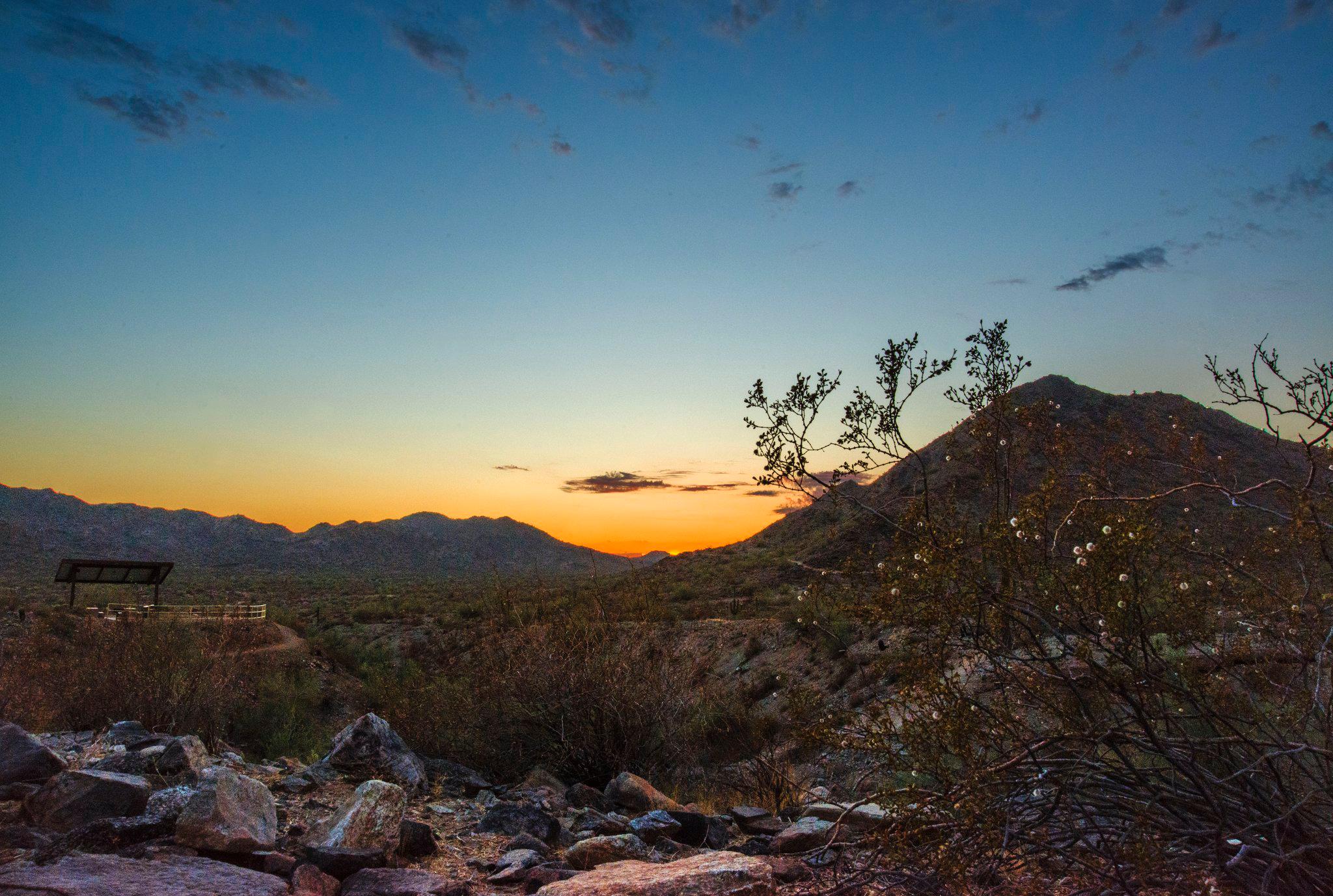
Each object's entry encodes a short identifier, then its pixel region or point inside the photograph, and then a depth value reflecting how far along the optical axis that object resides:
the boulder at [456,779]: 7.61
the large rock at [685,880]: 4.51
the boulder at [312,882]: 4.59
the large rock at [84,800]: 5.08
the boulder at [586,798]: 7.73
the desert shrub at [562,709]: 9.17
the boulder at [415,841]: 5.63
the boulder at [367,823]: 5.21
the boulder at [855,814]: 6.38
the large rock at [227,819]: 4.88
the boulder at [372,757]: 7.25
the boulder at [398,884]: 4.73
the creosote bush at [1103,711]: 4.09
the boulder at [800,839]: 6.18
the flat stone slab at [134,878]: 4.03
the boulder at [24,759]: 5.61
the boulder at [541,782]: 8.20
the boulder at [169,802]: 5.06
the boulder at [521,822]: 6.28
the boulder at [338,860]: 4.93
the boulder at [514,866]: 5.27
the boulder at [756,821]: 7.04
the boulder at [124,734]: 7.35
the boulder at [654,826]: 6.35
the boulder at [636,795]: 7.55
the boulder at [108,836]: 4.61
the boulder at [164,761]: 6.25
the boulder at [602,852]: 5.64
